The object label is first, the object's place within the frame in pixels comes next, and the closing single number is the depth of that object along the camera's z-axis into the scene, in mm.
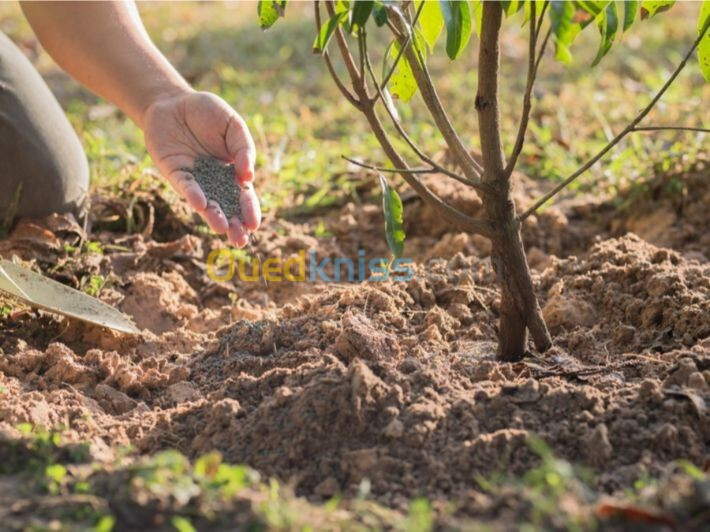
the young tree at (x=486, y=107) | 1143
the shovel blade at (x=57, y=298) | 1326
